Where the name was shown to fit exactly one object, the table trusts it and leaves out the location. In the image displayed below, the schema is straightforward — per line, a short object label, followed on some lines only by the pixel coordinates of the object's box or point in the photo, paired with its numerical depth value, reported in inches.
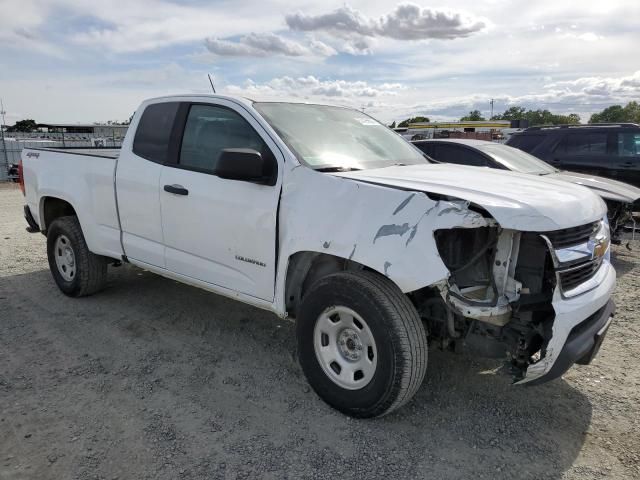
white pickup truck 108.0
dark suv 370.3
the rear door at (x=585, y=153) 374.9
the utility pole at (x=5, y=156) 732.5
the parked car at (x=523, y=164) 276.5
